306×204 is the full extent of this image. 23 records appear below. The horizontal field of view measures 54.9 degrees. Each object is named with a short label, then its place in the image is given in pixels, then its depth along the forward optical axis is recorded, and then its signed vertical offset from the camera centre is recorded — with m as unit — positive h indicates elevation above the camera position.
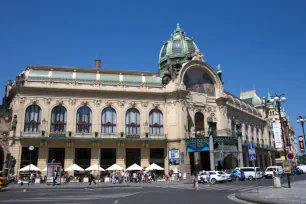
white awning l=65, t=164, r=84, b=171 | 39.84 -0.48
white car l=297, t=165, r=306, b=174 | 63.79 -1.76
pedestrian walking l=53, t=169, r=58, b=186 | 35.23 -1.28
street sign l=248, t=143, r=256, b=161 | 20.72 +0.68
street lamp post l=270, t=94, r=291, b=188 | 25.87 +5.36
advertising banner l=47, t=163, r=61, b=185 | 35.72 -0.85
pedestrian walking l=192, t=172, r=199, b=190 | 25.77 -1.82
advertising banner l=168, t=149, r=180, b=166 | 46.59 +0.84
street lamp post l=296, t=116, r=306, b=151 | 35.53 +4.70
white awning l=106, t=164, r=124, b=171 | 41.69 -0.61
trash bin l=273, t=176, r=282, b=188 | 24.25 -1.80
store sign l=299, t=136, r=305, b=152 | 36.62 +1.99
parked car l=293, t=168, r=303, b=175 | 57.89 -2.20
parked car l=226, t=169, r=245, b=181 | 39.41 -1.83
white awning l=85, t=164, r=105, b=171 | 40.69 -0.54
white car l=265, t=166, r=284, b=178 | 44.28 -1.58
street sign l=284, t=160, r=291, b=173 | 23.68 -0.47
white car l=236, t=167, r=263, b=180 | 41.06 -1.53
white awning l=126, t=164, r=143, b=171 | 42.46 -0.68
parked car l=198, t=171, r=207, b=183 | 36.72 -1.88
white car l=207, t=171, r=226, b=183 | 35.38 -1.82
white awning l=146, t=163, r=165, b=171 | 42.97 -0.62
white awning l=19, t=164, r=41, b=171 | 38.91 -0.35
